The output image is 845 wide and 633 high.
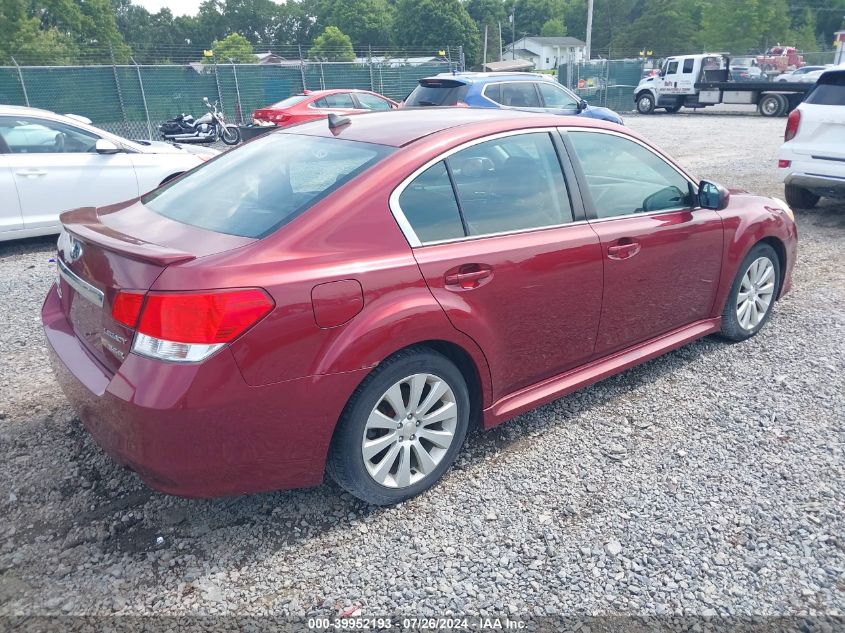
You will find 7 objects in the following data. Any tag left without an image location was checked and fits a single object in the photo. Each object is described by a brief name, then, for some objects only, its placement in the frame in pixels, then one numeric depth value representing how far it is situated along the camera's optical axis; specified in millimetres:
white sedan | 6773
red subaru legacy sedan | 2332
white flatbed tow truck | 25719
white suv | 7566
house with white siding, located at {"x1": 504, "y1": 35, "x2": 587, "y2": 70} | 107688
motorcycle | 17025
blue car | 12070
